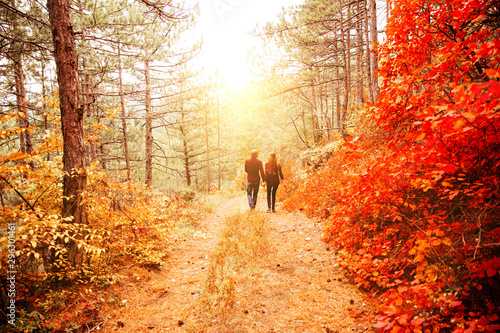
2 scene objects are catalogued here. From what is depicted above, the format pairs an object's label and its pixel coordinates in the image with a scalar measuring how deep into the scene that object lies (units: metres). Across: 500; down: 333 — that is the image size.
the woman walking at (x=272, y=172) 8.11
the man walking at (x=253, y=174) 8.28
